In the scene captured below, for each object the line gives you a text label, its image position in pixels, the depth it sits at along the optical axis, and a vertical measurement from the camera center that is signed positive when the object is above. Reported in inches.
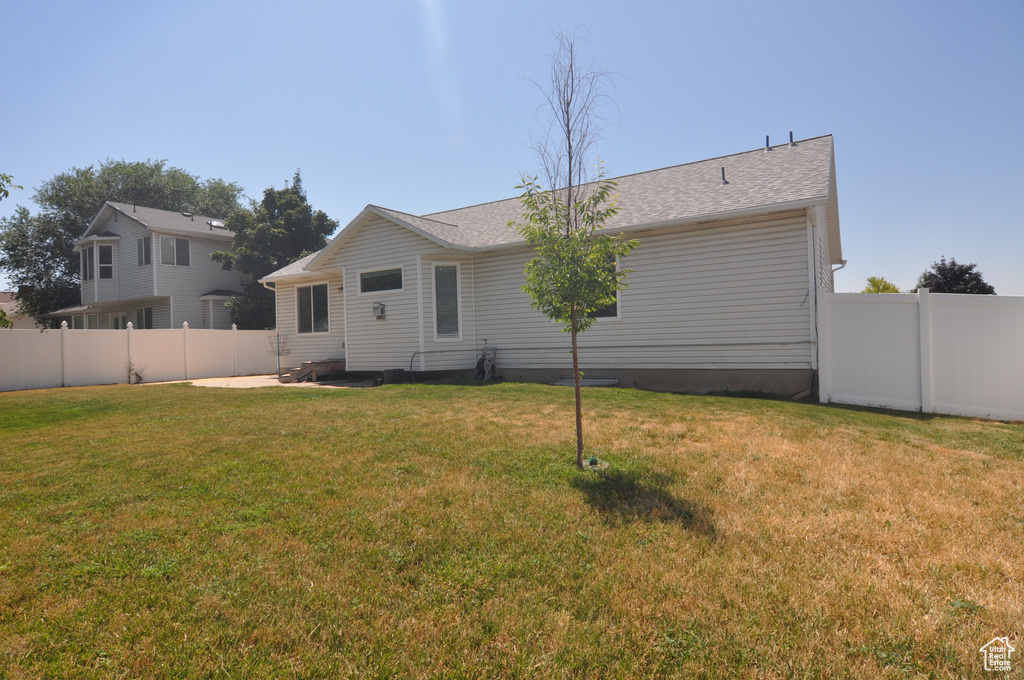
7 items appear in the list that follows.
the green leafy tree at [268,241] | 1010.7 +192.6
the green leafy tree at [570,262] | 220.8 +28.7
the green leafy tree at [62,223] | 1250.0 +296.0
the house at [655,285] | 431.5 +43.5
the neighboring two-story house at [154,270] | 963.3 +135.9
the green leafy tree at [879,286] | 973.2 +65.4
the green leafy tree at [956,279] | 892.0 +68.0
